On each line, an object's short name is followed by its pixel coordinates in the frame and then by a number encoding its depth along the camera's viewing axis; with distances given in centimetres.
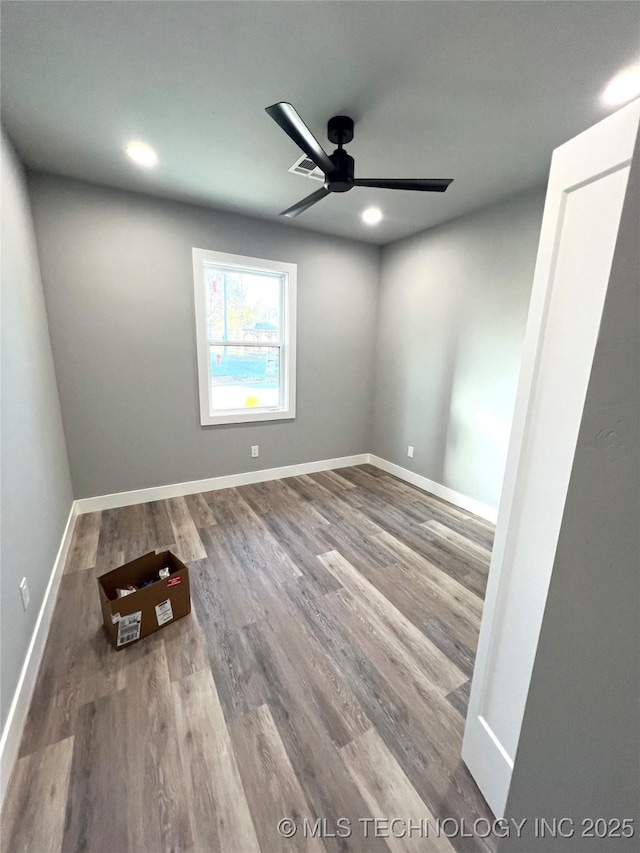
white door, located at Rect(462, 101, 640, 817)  67
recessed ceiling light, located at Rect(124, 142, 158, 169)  194
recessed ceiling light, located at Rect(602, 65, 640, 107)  138
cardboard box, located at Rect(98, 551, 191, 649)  148
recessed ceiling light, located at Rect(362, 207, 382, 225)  273
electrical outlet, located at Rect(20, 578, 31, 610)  135
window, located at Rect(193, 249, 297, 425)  299
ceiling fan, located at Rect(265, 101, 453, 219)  143
